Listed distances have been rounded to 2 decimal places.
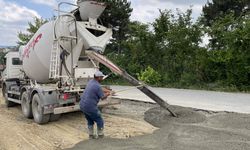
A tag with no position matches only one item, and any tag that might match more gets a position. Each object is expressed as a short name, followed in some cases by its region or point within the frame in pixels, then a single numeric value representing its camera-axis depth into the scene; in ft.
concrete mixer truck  18.52
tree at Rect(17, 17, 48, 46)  66.04
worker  14.10
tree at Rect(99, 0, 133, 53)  57.62
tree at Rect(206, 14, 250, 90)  32.08
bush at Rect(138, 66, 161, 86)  40.20
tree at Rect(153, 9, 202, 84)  37.40
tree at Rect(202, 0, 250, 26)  52.71
